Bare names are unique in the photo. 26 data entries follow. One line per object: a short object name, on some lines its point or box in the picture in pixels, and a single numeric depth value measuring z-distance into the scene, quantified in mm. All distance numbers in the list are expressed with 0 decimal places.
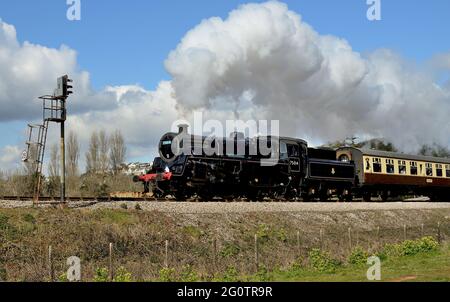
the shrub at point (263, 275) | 13890
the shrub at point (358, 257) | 16522
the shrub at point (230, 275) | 13805
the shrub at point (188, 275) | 12860
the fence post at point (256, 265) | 16031
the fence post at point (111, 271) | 13877
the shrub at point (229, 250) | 19016
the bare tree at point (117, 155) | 58159
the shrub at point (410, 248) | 18000
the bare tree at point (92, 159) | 56628
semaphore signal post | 21766
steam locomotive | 26453
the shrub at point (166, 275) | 13211
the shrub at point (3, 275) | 13985
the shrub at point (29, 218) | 17567
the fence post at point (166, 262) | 15738
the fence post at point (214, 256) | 16450
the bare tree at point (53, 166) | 52156
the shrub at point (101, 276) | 13211
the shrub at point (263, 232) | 21797
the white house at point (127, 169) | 57106
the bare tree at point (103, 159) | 56656
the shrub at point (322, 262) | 15357
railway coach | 36844
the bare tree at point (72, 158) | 53994
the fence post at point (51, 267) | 13742
